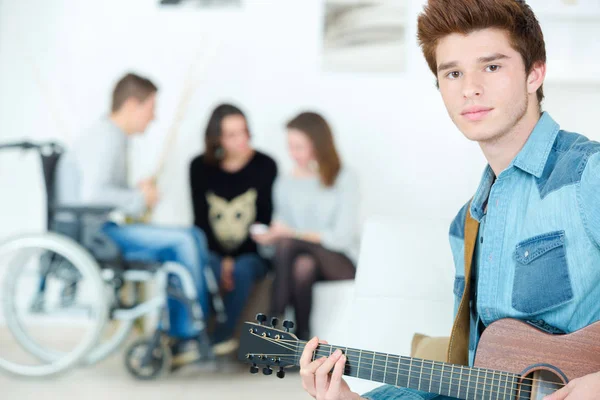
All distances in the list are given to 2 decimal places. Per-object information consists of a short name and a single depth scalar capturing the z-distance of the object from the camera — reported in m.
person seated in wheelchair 3.63
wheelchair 3.36
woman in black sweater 3.96
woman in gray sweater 3.74
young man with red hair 1.34
